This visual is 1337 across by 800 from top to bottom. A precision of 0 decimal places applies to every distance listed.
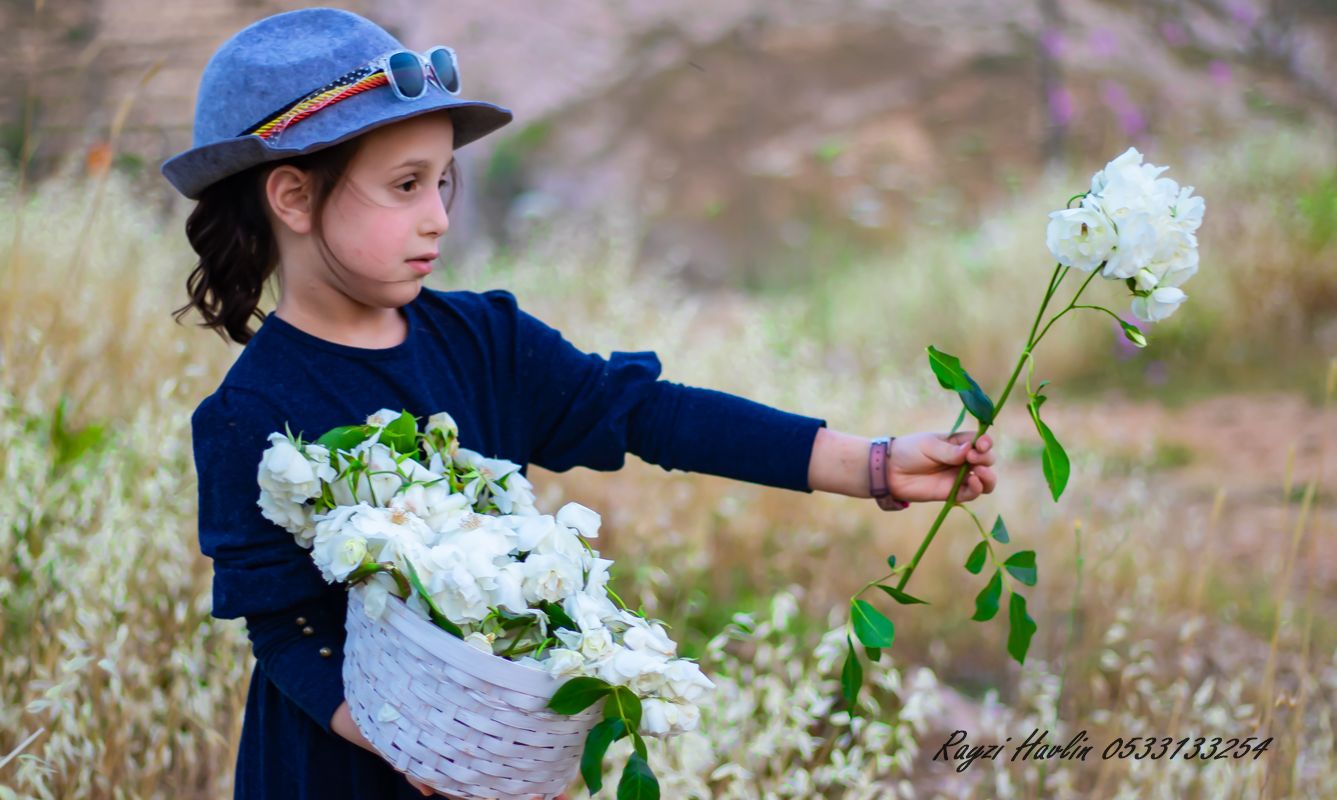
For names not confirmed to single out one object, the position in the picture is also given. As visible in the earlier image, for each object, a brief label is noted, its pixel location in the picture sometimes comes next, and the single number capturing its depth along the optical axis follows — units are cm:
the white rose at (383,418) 271
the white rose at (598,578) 263
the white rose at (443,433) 272
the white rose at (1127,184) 267
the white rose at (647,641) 260
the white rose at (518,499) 272
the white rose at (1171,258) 268
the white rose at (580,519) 266
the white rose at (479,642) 258
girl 273
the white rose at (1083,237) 268
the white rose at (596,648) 256
